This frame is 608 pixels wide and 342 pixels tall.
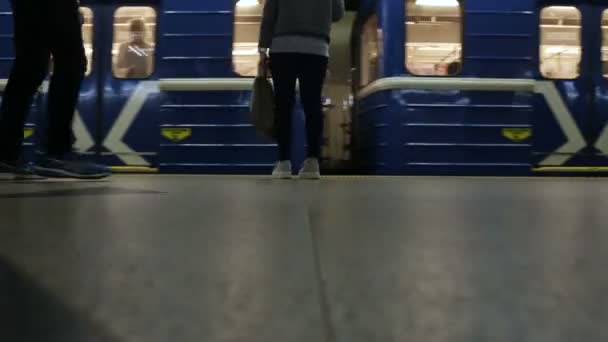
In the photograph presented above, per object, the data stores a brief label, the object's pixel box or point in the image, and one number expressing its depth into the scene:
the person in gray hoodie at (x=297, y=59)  4.50
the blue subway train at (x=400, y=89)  5.88
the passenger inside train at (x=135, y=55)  6.22
